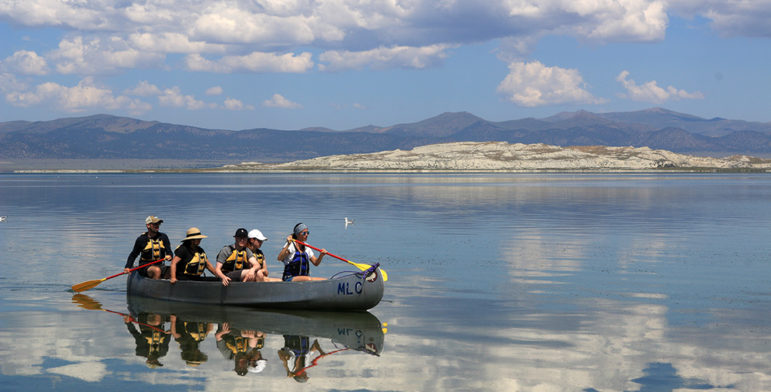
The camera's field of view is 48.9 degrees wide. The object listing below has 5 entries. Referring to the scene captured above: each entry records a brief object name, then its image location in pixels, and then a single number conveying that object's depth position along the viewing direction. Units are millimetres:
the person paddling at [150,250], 22281
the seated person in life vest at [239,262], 20438
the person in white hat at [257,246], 20453
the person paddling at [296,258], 20641
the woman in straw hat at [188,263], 20969
